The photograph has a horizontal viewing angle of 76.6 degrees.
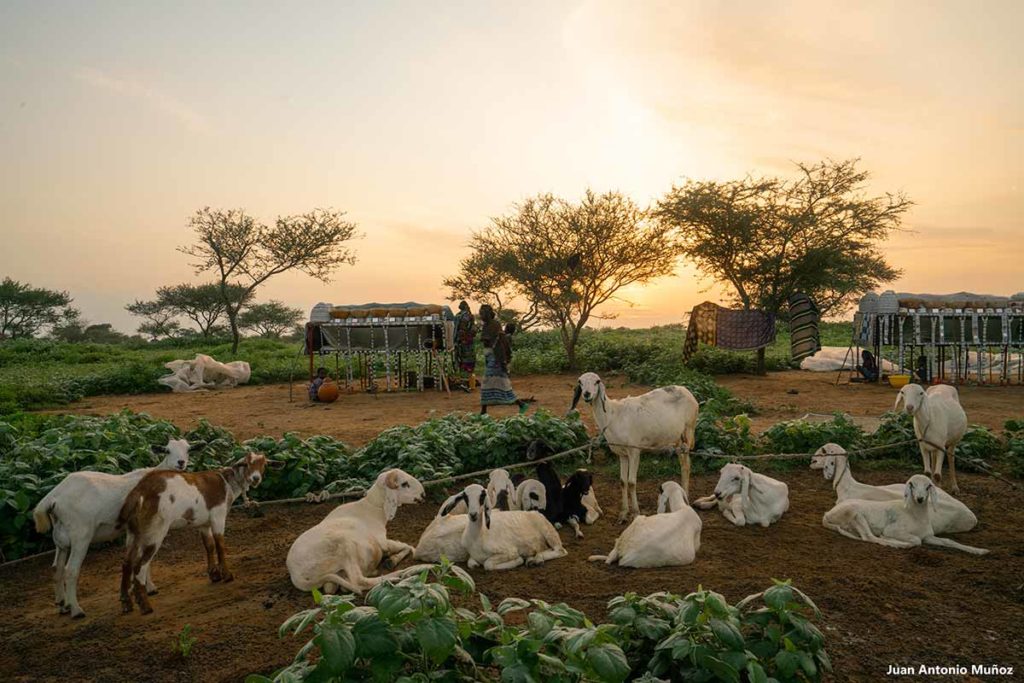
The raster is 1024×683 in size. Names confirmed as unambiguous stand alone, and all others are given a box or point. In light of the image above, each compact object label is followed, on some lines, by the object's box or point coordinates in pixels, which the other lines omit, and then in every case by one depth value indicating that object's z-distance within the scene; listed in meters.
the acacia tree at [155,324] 43.84
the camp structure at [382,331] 18.42
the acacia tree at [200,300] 40.53
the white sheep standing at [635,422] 7.15
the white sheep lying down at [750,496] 6.59
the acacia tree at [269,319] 45.34
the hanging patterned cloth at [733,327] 20.47
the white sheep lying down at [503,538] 5.58
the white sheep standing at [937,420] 7.56
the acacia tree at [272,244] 31.42
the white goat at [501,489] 6.81
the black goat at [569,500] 6.75
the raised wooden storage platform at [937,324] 17.75
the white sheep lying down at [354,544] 5.01
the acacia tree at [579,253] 23.66
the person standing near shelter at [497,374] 13.09
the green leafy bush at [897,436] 8.87
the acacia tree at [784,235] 20.41
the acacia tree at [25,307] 39.09
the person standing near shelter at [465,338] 16.98
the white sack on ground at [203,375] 20.03
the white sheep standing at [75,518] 4.84
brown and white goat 4.84
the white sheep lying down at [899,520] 5.79
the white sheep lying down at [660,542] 5.38
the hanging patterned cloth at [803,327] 19.39
